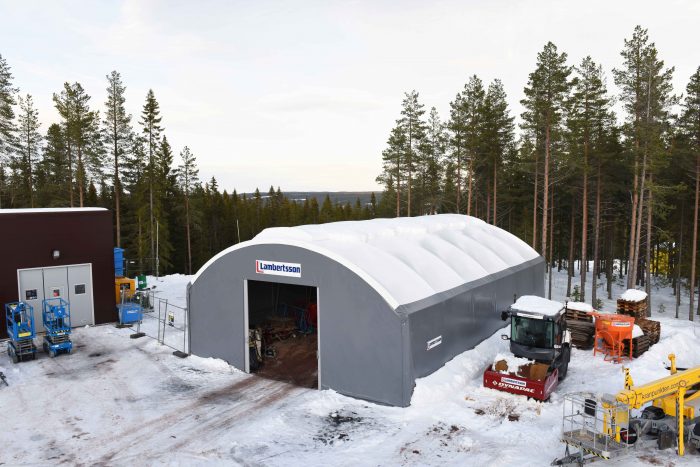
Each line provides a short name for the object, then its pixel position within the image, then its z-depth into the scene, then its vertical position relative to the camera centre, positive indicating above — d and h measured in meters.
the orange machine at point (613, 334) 16.27 -4.48
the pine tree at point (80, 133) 37.91 +6.45
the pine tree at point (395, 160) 43.44 +4.58
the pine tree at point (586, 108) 31.52 +6.73
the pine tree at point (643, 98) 27.14 +6.36
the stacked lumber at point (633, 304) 18.91 -3.95
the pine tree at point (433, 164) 45.28 +4.44
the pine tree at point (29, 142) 45.50 +6.86
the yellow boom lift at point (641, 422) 9.38 -4.62
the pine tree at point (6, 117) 34.12 +7.13
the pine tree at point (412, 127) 42.50 +7.39
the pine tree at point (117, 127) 39.75 +7.20
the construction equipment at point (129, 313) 22.02 -4.83
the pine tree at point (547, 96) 30.05 +7.23
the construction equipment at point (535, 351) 12.91 -4.29
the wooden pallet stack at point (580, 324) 17.75 -4.48
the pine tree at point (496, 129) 39.09 +6.74
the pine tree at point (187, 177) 50.66 +3.59
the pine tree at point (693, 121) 29.41 +5.43
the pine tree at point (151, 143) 43.31 +6.38
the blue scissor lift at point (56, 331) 17.45 -4.51
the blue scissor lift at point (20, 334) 16.70 -4.39
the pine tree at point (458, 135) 39.19 +6.17
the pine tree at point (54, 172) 41.22 +3.78
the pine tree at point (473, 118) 38.12 +7.45
